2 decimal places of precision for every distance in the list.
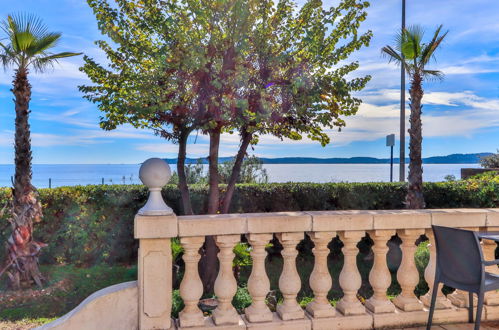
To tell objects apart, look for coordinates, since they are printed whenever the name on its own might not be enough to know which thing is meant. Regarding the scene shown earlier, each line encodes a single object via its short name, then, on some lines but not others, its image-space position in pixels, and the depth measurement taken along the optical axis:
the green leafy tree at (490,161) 16.92
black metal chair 2.42
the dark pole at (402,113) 13.33
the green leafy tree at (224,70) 4.54
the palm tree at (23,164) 5.89
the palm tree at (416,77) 7.89
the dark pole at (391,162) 14.36
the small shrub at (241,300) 4.62
